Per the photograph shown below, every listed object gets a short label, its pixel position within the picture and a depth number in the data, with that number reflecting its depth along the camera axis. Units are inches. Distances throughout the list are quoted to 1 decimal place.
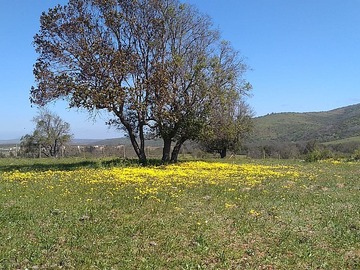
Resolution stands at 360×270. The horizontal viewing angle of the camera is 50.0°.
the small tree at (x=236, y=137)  1964.7
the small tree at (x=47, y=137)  2009.1
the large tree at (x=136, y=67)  906.7
